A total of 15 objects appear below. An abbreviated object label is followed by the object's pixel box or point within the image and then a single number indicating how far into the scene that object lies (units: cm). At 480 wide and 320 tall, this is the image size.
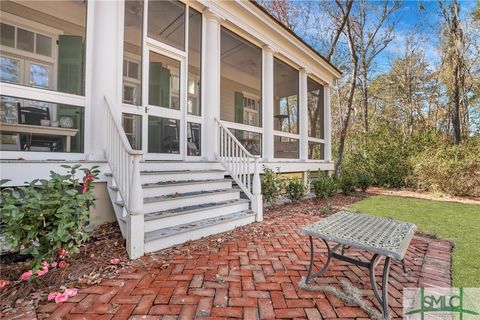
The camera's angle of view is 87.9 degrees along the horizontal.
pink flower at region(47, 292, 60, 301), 197
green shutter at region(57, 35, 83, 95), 349
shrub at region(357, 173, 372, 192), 879
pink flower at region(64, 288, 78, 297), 203
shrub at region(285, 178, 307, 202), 612
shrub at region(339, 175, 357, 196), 794
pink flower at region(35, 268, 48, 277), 215
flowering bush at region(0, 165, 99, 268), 210
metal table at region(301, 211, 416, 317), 180
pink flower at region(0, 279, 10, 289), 209
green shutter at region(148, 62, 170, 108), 435
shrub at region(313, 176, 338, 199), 669
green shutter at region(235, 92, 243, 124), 649
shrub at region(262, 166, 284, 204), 517
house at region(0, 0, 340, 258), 312
